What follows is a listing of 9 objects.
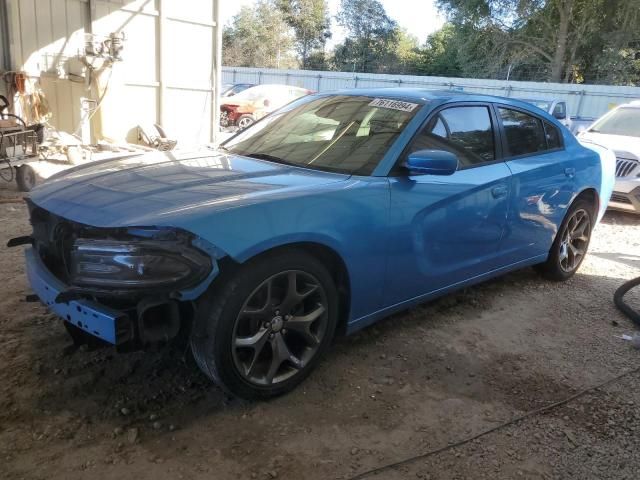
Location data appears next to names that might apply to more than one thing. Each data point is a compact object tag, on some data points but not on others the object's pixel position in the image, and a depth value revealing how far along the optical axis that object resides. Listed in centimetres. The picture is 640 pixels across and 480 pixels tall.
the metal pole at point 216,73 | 1173
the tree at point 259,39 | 4653
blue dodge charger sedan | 233
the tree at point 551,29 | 2812
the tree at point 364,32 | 4619
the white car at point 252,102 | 1759
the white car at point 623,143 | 747
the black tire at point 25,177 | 719
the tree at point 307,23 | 4728
